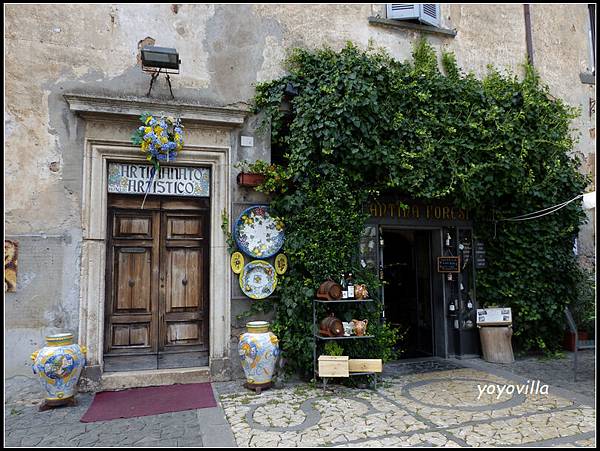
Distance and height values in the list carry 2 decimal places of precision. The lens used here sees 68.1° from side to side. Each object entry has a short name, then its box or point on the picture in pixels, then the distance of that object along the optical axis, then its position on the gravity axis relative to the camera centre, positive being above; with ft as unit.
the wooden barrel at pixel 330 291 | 16.93 -0.77
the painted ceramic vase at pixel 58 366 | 14.67 -3.03
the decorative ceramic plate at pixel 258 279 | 18.34 -0.31
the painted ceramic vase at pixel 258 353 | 16.38 -3.01
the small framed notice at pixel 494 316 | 21.80 -2.37
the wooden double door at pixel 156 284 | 17.94 -0.42
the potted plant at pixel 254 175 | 18.43 +4.03
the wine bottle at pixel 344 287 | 17.48 -0.66
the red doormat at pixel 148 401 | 14.37 -4.43
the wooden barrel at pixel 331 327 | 16.81 -2.16
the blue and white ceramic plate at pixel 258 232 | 18.48 +1.67
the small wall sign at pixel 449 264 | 22.41 +0.23
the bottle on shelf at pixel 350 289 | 17.61 -0.74
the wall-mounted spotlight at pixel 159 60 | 17.11 +8.38
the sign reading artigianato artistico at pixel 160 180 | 18.20 +3.89
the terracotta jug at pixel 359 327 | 17.28 -2.22
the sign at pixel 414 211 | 21.63 +2.92
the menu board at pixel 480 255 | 23.25 +0.69
